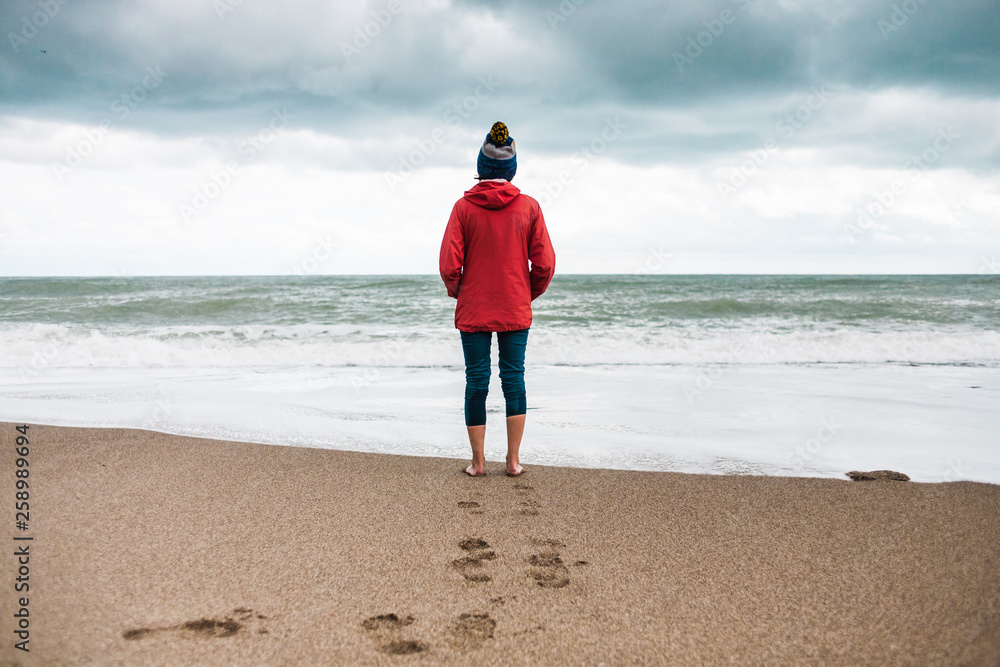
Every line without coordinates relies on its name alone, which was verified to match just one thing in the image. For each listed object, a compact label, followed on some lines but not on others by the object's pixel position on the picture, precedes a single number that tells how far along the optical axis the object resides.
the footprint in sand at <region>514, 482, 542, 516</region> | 2.56
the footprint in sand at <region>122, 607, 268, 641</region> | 1.58
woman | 3.02
